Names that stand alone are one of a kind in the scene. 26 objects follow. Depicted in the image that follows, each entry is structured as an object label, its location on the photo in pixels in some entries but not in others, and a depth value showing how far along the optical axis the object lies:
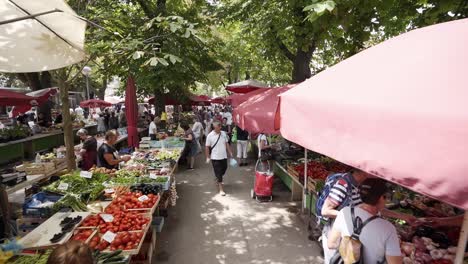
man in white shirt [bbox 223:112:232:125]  17.24
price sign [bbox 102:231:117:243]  3.84
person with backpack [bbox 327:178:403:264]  2.57
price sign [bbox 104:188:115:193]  5.48
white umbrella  2.31
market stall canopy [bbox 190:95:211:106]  18.54
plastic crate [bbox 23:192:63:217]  4.68
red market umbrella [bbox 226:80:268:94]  12.54
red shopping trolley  7.66
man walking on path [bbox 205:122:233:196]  8.13
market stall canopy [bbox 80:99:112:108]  22.55
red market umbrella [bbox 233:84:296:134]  5.33
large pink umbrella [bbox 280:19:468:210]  1.22
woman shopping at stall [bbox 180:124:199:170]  11.66
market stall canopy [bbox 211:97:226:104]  27.15
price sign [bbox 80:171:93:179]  5.74
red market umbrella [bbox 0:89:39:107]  9.26
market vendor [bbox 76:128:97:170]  7.23
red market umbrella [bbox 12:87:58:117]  13.35
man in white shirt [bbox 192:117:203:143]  12.37
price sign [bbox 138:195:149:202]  5.20
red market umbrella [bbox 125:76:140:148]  7.95
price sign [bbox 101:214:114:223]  4.34
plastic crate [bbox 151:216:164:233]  5.85
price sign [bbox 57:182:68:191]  5.19
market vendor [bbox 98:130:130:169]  6.84
